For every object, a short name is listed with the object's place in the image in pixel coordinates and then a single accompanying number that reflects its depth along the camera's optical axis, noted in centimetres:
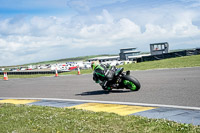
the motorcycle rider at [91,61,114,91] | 1062
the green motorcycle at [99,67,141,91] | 1031
